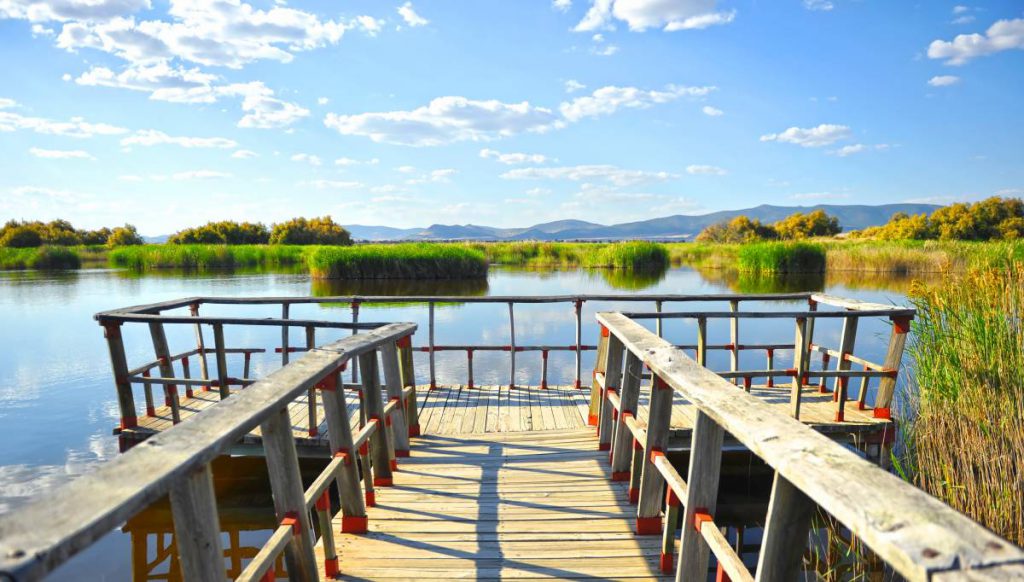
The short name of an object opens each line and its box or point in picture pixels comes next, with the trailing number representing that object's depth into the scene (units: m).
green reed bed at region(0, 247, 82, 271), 38.50
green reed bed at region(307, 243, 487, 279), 26.08
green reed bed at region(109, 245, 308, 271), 38.47
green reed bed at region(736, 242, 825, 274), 28.52
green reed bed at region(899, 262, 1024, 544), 3.67
